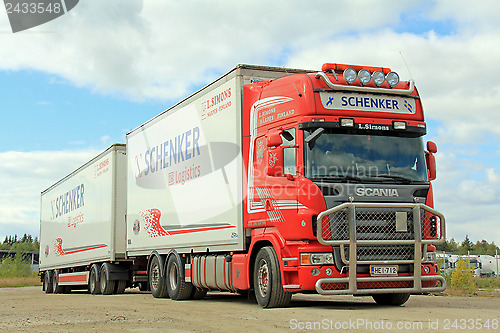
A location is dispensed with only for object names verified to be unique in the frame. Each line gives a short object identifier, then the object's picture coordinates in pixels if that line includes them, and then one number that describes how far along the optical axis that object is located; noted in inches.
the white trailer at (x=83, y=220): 821.9
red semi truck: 438.0
